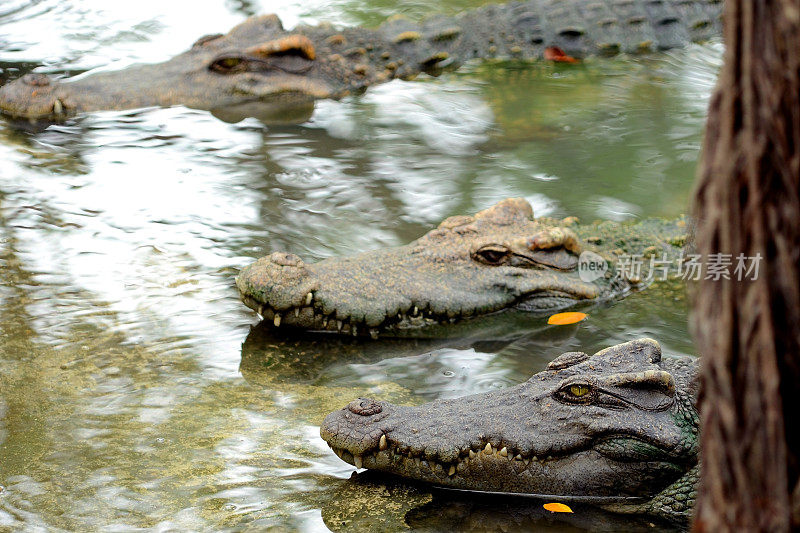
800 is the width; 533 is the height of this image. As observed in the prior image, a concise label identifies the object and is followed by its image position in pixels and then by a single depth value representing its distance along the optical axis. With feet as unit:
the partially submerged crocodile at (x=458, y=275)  35.37
